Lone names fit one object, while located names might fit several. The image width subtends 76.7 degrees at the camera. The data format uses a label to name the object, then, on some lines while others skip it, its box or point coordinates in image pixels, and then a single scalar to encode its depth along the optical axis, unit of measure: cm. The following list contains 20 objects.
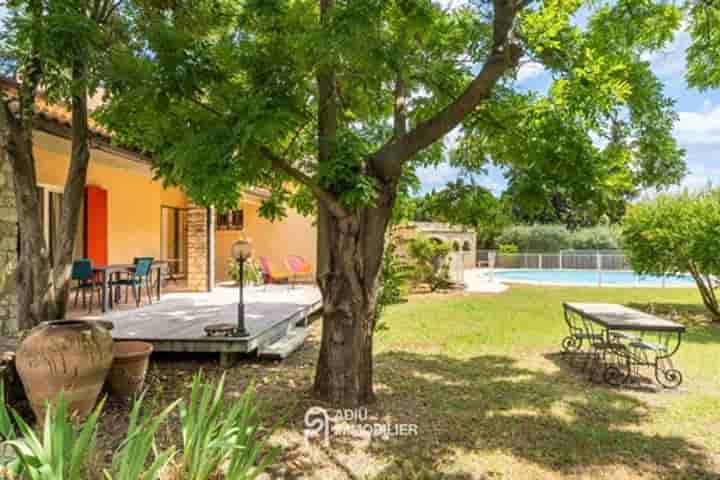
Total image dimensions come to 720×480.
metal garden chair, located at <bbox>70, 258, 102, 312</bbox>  790
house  659
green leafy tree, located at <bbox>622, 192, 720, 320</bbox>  1112
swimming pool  1968
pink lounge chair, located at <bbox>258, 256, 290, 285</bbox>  1476
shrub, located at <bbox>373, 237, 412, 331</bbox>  784
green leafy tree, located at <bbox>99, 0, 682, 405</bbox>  392
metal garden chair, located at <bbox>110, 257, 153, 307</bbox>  898
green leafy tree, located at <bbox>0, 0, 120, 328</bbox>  469
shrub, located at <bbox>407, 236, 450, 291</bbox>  1698
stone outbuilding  1868
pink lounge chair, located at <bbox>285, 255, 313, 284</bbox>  1563
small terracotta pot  508
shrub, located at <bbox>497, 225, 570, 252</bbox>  3525
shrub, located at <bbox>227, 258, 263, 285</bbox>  1389
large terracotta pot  424
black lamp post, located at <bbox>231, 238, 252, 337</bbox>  648
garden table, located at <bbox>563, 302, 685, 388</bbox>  601
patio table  826
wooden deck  637
